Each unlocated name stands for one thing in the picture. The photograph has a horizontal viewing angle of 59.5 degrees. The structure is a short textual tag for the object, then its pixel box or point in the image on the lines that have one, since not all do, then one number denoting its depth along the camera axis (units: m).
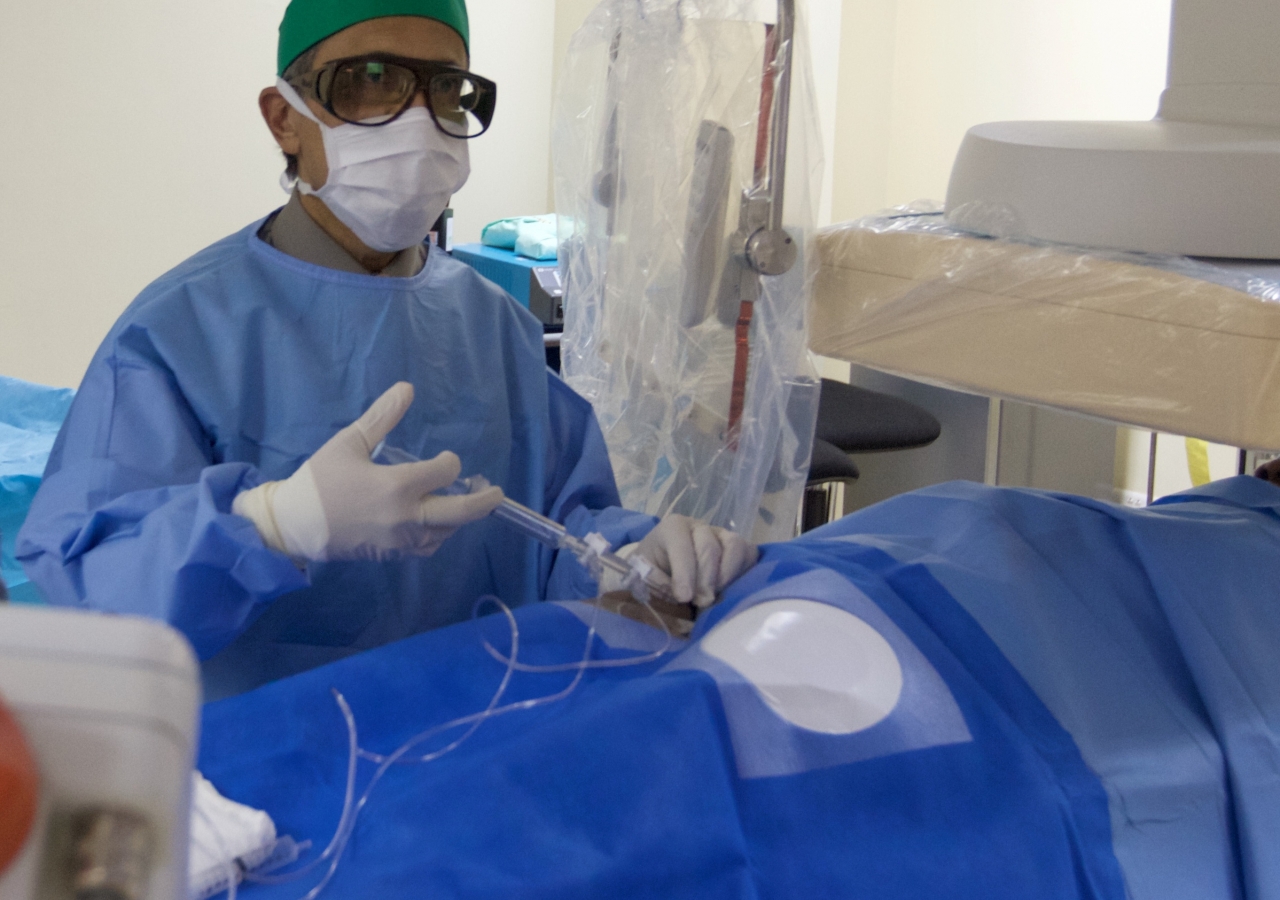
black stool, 1.97
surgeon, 0.96
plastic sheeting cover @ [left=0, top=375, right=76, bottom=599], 1.74
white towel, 0.62
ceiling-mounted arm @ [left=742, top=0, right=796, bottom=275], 1.31
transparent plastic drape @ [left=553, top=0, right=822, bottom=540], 1.37
